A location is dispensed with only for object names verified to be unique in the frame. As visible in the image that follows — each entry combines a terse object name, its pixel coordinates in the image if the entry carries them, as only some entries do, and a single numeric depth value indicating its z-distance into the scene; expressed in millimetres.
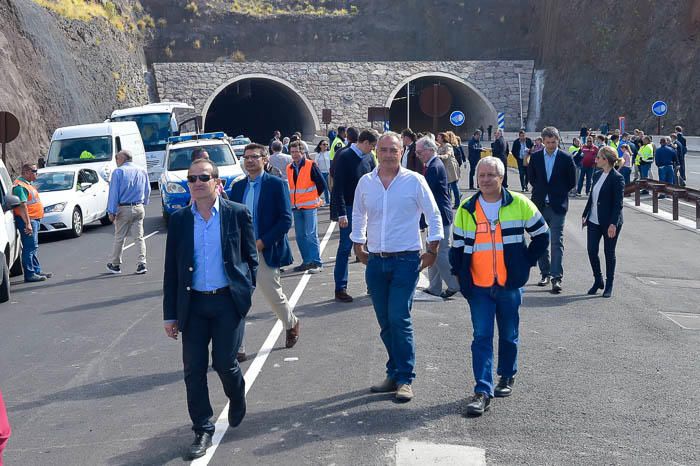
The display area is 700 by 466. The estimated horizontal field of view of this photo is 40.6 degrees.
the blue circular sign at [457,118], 35094
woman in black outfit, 10773
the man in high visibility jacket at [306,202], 13172
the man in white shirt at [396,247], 6742
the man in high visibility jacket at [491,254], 6559
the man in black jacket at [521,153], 26750
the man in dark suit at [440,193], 10023
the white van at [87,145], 25500
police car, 20484
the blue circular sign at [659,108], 37281
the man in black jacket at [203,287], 5801
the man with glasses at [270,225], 8180
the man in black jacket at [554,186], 11148
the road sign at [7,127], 24234
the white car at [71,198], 19562
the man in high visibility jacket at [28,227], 14094
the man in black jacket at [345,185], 10188
